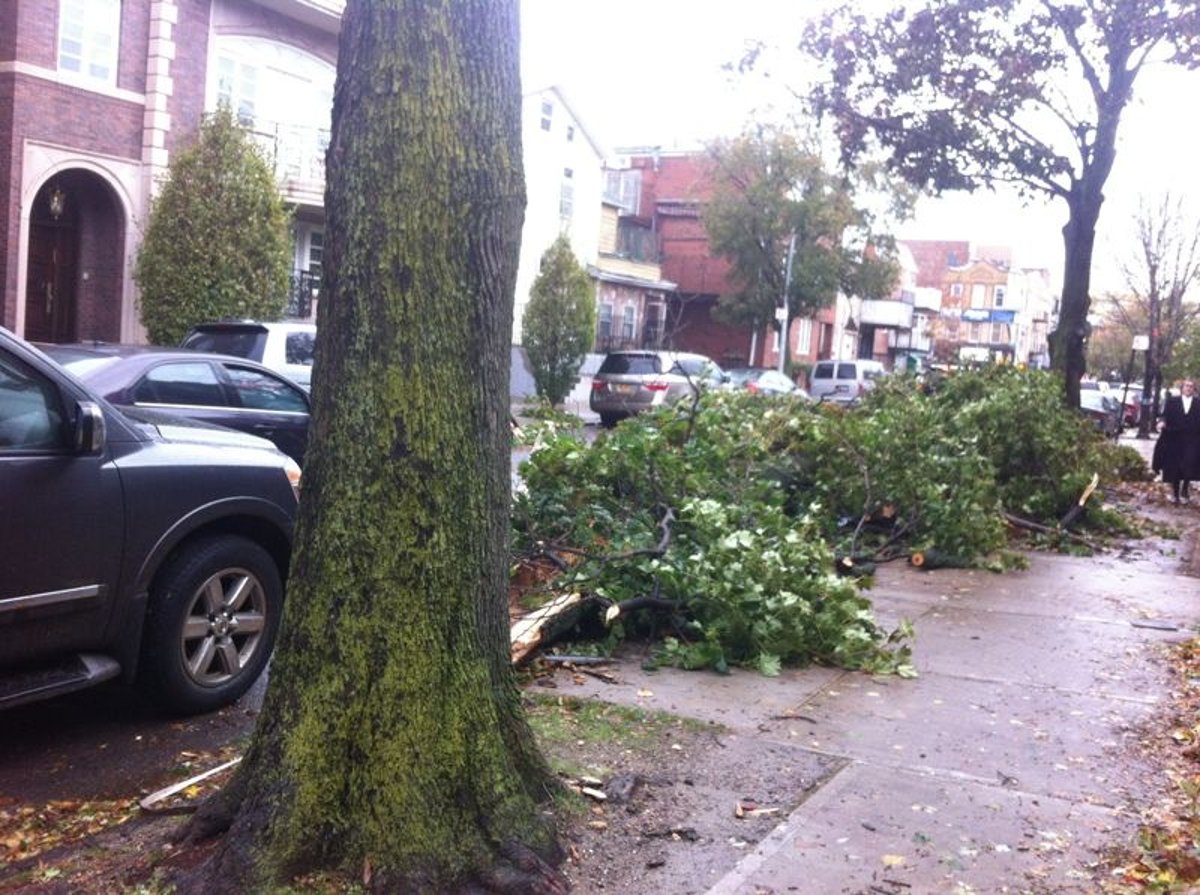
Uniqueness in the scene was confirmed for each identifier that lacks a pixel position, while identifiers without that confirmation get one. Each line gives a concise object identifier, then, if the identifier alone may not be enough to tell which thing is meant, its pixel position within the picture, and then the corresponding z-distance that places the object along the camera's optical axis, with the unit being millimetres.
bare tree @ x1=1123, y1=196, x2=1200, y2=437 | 36188
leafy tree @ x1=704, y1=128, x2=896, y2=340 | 42188
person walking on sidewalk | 16594
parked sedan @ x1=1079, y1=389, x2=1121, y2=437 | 34234
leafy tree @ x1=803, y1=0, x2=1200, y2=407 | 16484
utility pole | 43094
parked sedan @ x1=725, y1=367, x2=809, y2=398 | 30808
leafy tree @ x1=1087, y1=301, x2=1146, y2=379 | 49584
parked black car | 8734
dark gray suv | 4773
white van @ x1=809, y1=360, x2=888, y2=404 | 36844
